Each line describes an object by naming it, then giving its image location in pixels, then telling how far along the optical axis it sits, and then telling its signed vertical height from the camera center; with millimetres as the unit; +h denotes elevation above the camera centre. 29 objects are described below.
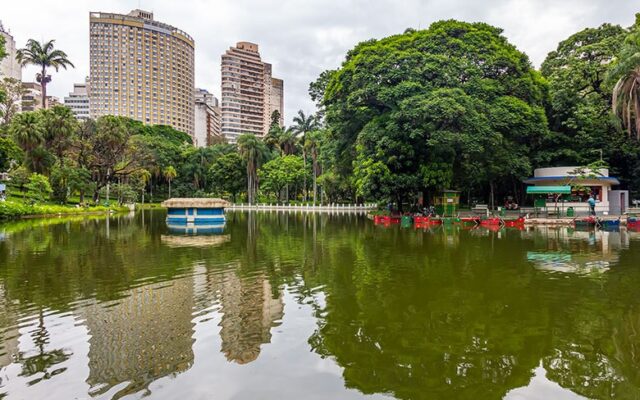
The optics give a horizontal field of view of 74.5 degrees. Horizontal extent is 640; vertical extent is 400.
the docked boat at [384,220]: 33031 -1401
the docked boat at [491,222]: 29045 -1424
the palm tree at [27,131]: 44062 +7782
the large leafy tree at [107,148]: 51562 +7193
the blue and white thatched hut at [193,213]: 29953 -658
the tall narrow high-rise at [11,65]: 103706 +37671
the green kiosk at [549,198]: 32688 +277
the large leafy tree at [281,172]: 65125 +4850
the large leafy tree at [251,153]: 67188 +8153
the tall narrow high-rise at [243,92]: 140250 +38084
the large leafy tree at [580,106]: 39256 +8917
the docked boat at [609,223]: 27494 -1487
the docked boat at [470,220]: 29984 -1323
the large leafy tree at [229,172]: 73250 +5501
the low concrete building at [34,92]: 118256 +34046
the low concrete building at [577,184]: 34312 +1417
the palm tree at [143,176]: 68638 +4762
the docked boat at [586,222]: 27969 -1446
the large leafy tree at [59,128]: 47750 +8851
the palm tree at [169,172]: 74500 +5667
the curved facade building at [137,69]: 128375 +42878
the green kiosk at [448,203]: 33688 -96
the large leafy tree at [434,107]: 30812 +7413
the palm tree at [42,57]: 58375 +20731
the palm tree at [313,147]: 60406 +8279
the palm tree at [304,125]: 65250 +12226
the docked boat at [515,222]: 28598 -1435
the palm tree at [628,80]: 28658 +8305
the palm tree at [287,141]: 68856 +10584
